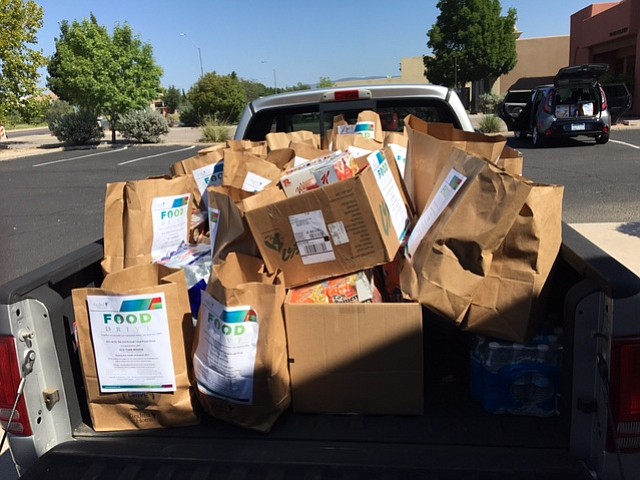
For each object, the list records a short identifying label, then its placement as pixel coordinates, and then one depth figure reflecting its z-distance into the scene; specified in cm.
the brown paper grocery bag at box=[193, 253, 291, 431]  179
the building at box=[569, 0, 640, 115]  2328
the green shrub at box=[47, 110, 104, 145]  2436
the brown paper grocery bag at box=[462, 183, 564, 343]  187
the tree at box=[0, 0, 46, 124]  1995
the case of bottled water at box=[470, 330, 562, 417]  193
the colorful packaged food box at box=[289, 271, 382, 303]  202
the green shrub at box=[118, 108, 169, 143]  2434
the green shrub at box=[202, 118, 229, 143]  2270
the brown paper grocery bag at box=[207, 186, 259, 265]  213
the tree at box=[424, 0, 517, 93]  3303
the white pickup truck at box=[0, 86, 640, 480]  159
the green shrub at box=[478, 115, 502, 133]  1975
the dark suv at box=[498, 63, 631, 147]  1431
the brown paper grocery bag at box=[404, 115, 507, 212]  218
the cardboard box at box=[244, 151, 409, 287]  195
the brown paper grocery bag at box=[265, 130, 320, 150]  336
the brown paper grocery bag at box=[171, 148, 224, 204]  282
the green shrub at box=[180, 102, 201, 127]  3528
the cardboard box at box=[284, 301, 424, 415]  189
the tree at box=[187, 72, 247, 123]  3192
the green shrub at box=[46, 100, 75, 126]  2535
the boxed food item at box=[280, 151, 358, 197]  220
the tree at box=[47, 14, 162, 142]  2198
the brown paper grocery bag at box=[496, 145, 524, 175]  251
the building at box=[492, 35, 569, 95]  4222
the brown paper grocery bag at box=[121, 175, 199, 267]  246
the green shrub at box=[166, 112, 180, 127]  3931
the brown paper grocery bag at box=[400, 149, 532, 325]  182
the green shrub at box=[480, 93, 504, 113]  3053
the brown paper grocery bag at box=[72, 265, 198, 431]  186
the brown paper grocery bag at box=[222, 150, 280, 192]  266
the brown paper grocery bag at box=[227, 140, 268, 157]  311
